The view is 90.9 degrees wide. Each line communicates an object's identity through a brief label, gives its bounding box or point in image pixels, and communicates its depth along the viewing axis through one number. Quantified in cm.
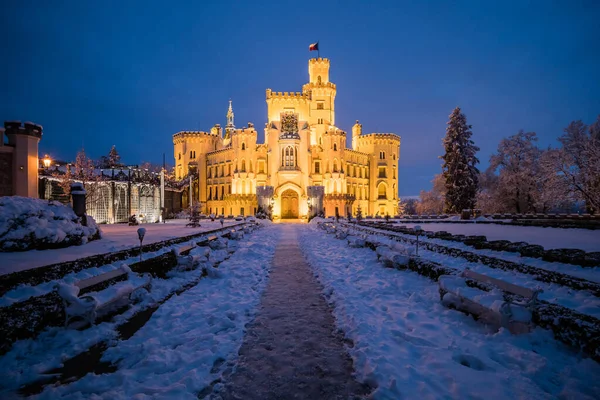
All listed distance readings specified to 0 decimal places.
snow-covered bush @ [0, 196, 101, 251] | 904
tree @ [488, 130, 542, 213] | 3578
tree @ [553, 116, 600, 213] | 2112
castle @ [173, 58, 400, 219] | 5034
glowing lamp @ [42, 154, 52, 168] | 2347
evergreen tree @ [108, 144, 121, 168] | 5690
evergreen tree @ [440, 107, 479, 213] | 3806
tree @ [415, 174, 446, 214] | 5169
